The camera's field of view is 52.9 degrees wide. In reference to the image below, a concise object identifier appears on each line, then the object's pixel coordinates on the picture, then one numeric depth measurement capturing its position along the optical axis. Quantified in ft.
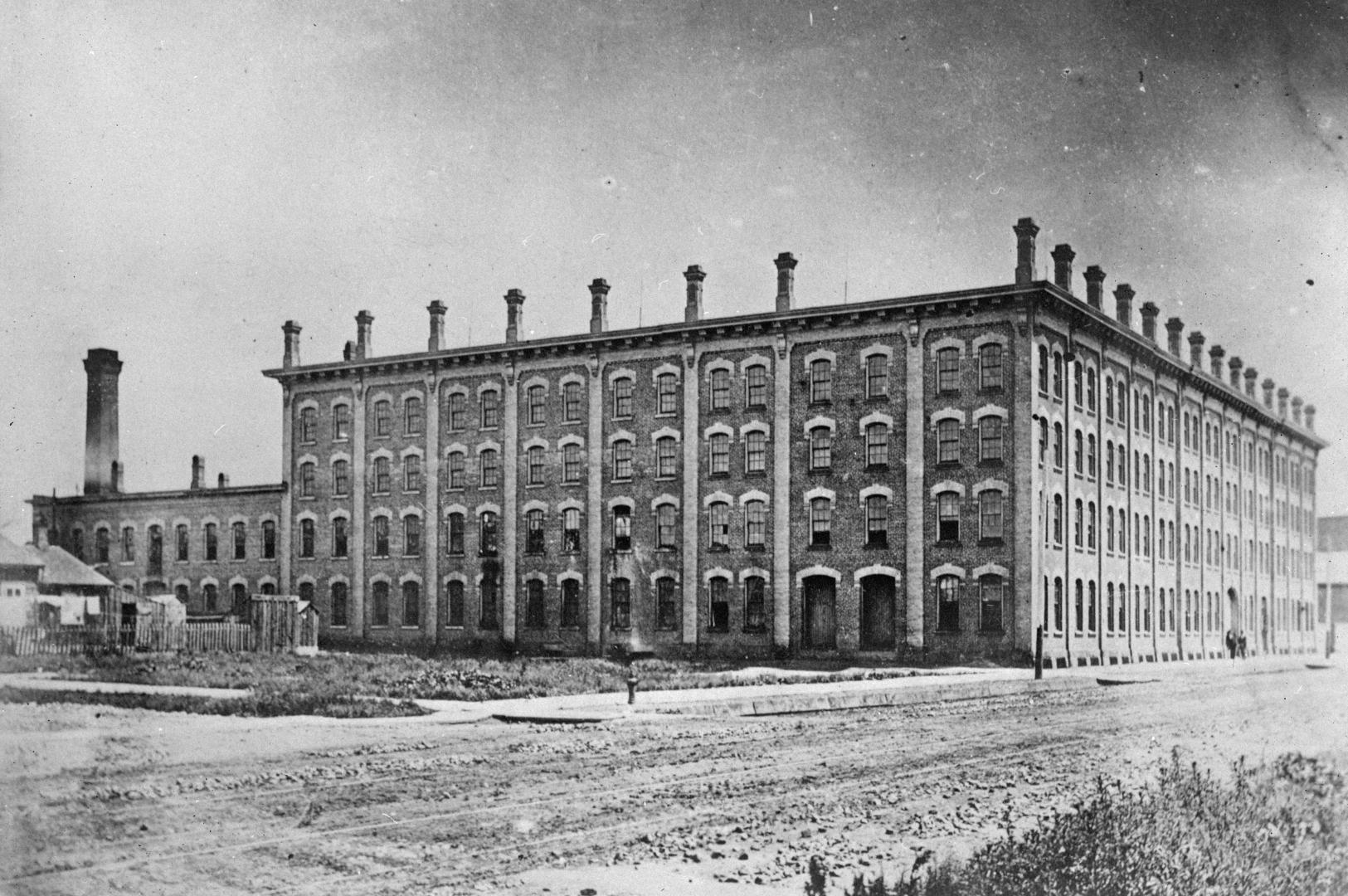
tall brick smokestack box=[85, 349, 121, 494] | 136.81
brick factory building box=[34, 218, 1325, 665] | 124.06
